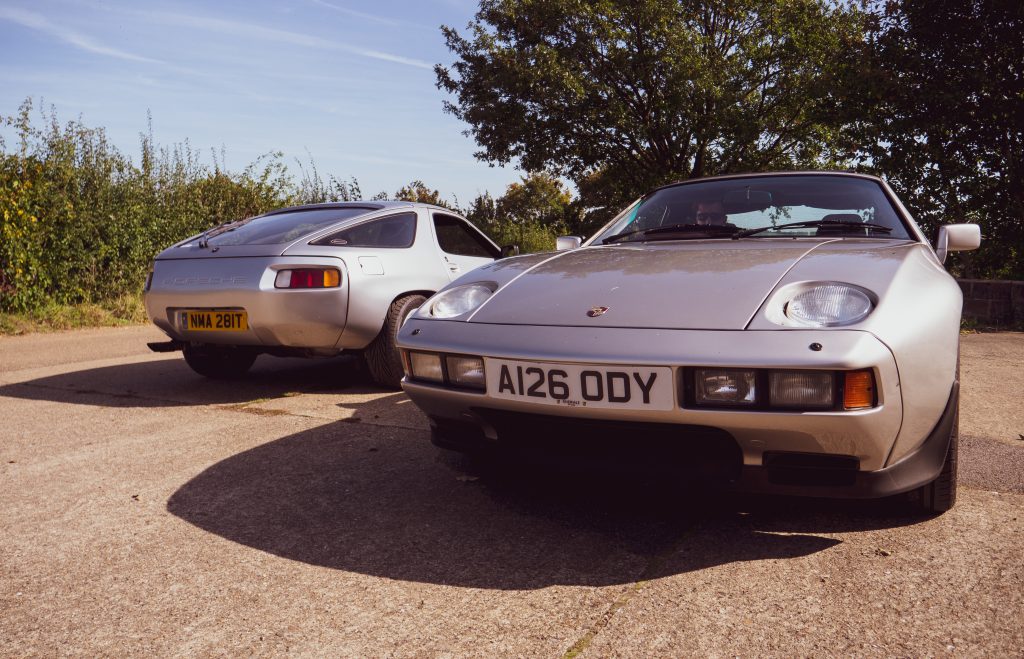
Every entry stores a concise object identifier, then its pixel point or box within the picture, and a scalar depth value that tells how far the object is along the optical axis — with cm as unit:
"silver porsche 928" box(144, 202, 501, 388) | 437
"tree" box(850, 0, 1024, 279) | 966
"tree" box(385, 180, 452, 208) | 1841
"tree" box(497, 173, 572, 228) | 2201
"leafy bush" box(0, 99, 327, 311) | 818
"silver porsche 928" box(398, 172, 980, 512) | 197
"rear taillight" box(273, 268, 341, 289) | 436
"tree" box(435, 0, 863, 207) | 1712
